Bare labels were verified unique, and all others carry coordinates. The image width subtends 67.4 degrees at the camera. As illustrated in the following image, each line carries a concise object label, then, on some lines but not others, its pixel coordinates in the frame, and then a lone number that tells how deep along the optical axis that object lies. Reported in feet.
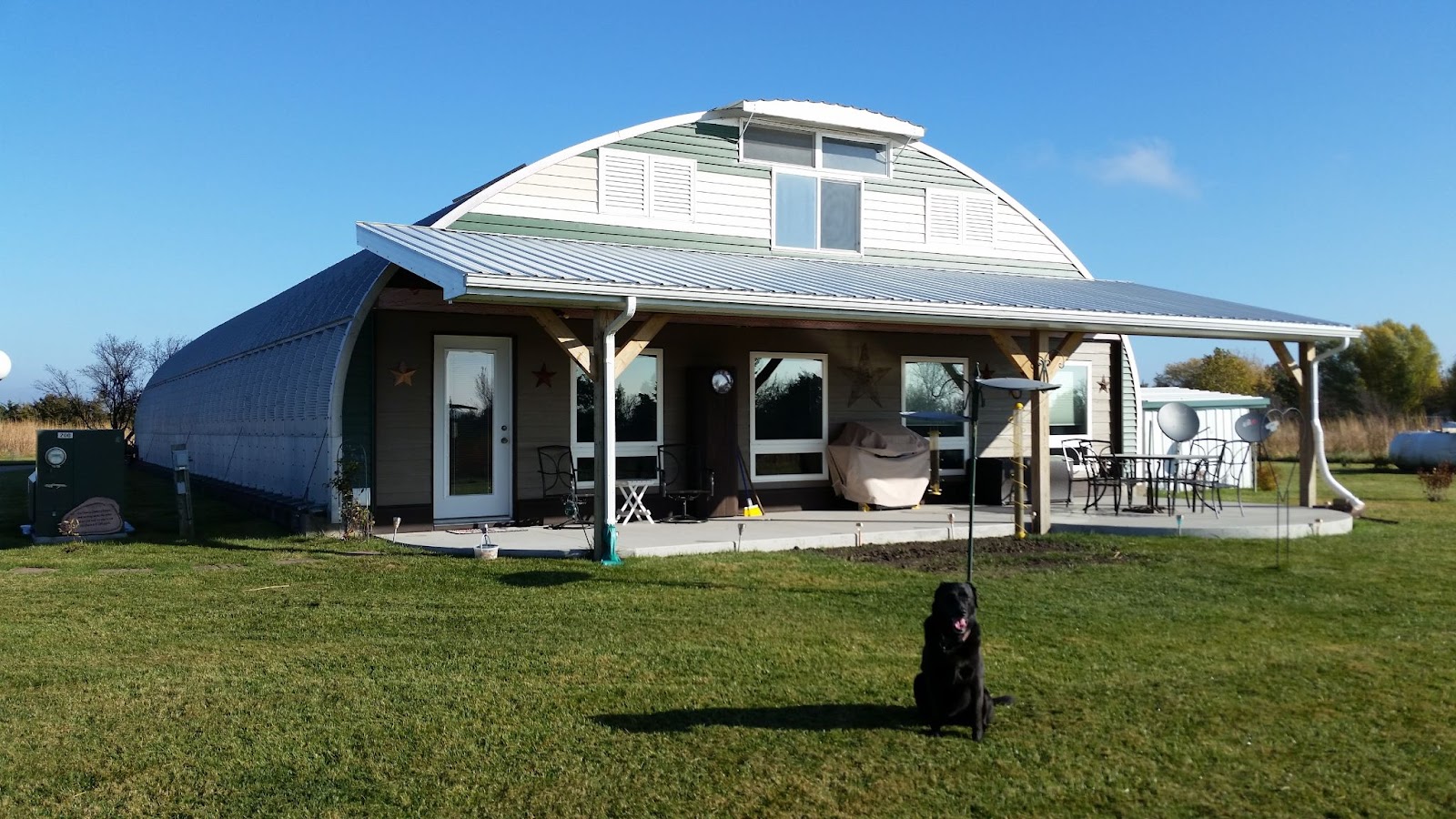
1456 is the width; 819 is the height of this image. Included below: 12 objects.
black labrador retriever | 14.76
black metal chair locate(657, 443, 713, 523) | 39.75
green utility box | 35.35
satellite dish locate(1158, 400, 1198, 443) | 40.19
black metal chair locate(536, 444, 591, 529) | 38.01
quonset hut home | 32.94
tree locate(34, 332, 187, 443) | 113.80
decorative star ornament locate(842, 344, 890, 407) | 44.50
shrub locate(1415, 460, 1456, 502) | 53.62
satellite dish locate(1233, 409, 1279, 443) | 38.96
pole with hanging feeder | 22.81
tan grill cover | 42.45
